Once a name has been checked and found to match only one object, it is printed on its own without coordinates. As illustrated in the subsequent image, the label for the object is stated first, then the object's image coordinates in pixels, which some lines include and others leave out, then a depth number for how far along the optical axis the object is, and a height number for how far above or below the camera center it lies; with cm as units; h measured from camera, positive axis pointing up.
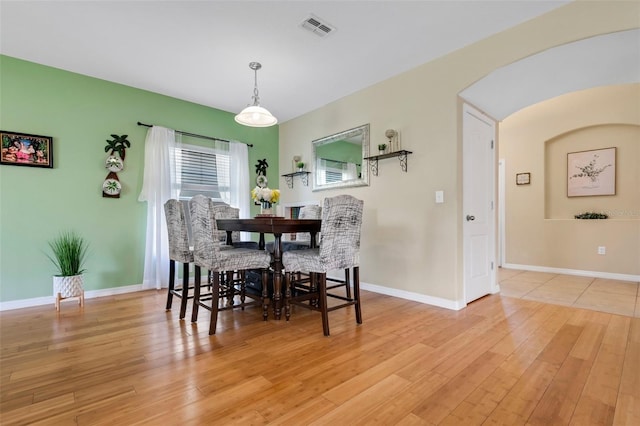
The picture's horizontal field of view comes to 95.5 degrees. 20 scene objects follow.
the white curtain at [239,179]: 454 +52
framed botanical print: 433 +55
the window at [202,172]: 411 +59
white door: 304 +7
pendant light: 291 +99
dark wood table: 229 -14
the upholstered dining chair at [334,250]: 225 -31
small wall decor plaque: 500 +53
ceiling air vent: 246 +162
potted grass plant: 294 -53
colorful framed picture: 298 +69
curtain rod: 381 +113
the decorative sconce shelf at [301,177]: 469 +58
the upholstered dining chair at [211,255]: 224 -35
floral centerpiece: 274 +15
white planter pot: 292 -74
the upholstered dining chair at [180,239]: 262 -24
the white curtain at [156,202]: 374 +14
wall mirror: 380 +74
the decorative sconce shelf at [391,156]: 329 +64
